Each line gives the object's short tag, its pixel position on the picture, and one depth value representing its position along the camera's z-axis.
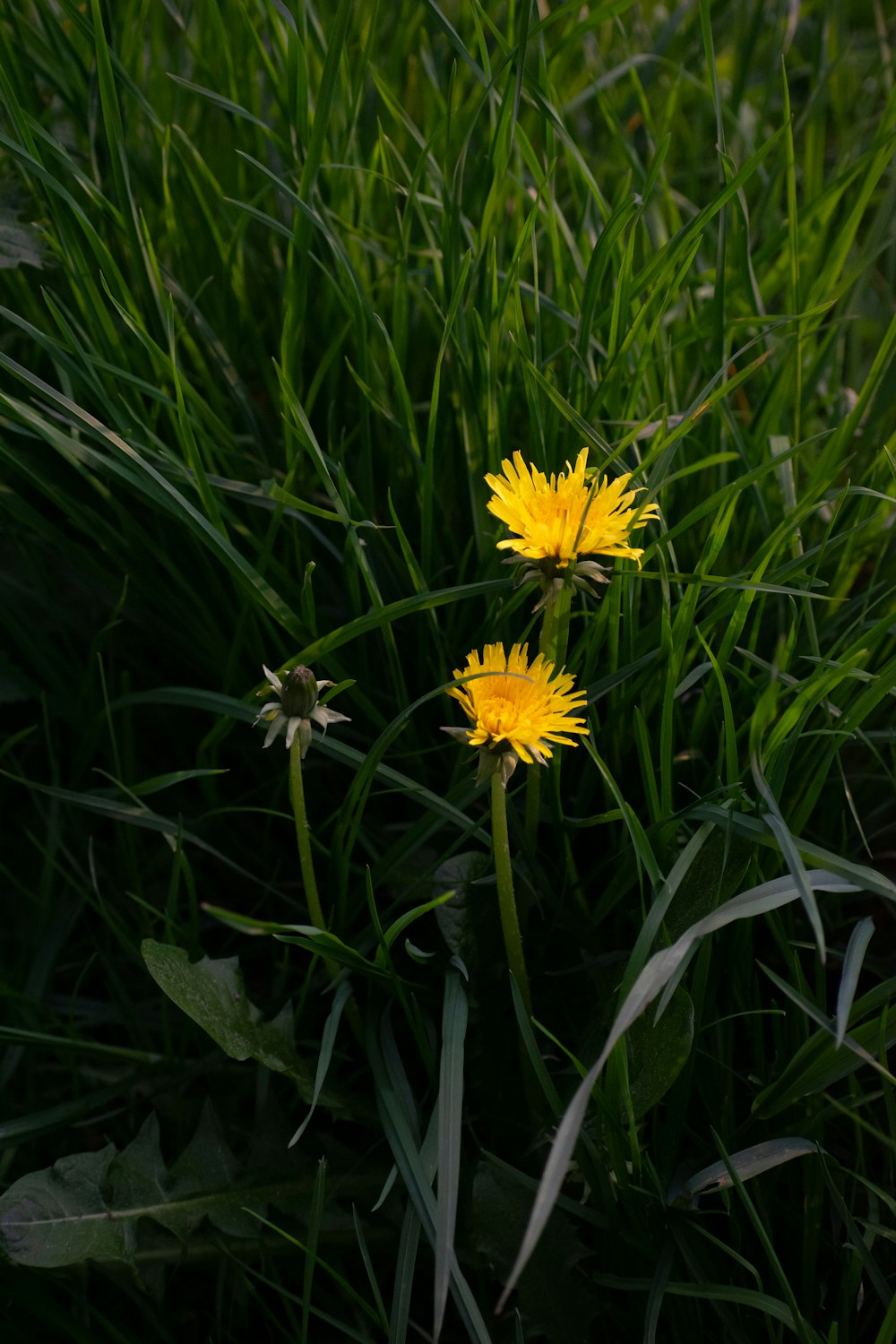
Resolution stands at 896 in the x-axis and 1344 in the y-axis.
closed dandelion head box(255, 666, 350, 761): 0.40
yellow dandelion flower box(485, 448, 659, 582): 0.40
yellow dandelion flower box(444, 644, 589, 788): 0.39
